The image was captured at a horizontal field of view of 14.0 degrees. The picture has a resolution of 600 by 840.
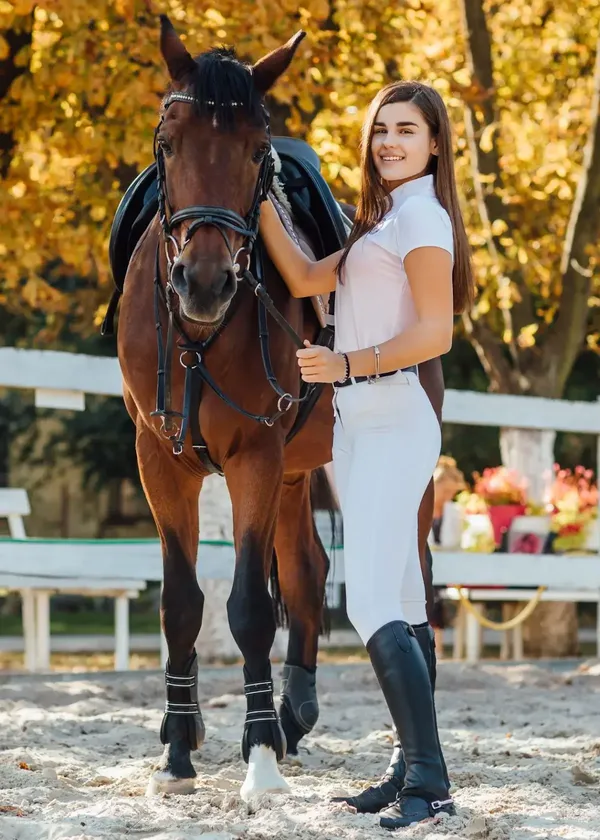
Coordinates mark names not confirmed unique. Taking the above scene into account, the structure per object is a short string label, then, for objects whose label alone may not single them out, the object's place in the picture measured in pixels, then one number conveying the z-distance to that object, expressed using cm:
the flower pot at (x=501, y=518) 1557
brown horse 654
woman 613
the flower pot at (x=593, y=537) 1535
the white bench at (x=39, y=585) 1162
